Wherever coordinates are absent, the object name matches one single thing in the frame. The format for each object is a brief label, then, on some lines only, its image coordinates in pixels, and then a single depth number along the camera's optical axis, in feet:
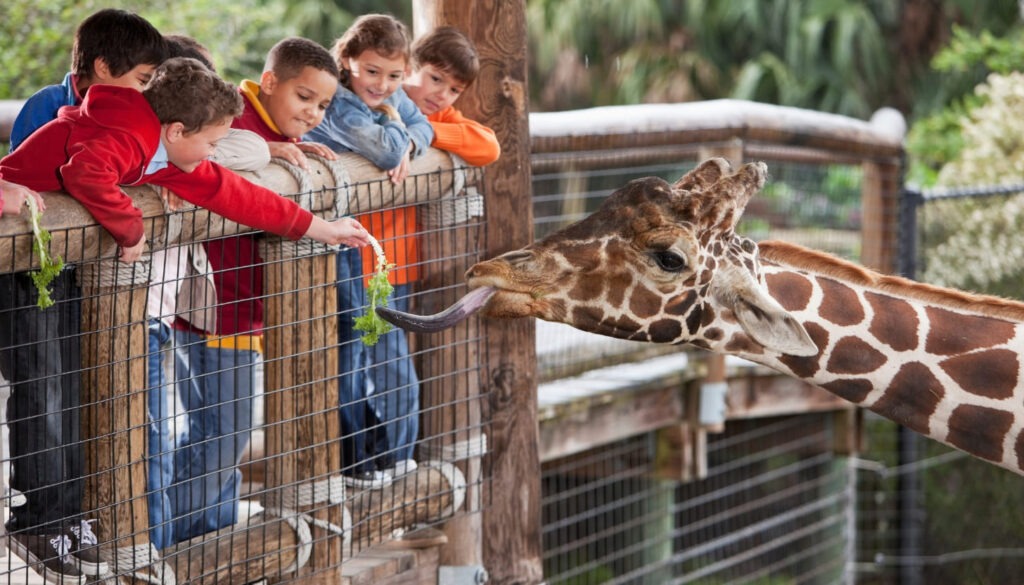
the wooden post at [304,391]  23.80
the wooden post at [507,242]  28.45
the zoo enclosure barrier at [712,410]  40.19
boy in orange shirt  27.14
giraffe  24.76
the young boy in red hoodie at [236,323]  23.45
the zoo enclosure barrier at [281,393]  20.62
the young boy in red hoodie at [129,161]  19.52
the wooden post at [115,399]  20.58
